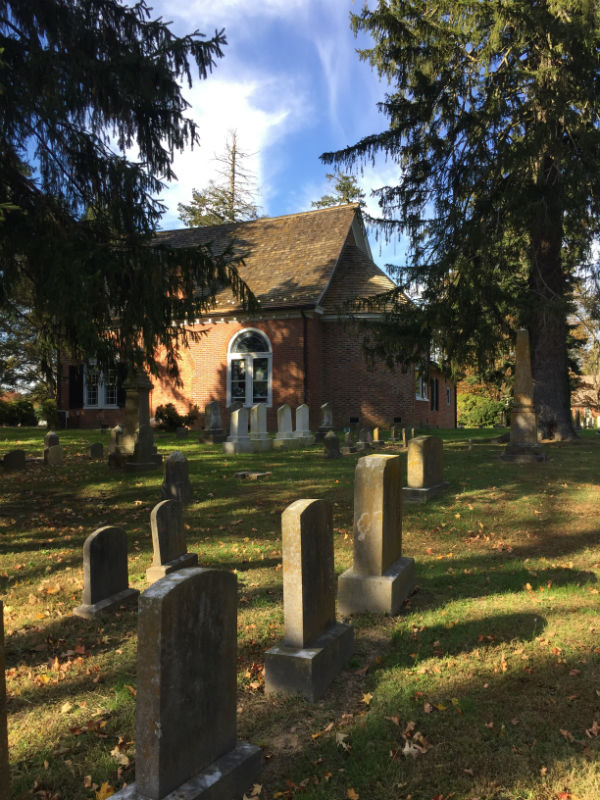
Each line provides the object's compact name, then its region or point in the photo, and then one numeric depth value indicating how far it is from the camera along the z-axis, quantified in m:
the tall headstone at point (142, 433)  12.28
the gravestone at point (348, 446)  14.78
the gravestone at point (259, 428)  15.93
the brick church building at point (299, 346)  22.02
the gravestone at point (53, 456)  13.22
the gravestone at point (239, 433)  15.28
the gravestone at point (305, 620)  3.51
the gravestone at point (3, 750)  2.09
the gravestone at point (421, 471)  8.73
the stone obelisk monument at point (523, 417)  12.10
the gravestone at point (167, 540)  5.41
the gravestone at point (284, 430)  16.53
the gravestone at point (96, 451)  14.26
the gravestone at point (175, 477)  8.57
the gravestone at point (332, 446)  13.68
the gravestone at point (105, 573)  4.92
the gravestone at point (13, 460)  12.42
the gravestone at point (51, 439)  13.84
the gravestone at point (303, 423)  17.50
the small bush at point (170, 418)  22.83
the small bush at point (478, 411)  31.81
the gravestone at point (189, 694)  2.31
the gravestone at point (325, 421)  18.19
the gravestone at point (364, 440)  15.24
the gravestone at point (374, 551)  4.71
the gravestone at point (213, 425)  17.77
